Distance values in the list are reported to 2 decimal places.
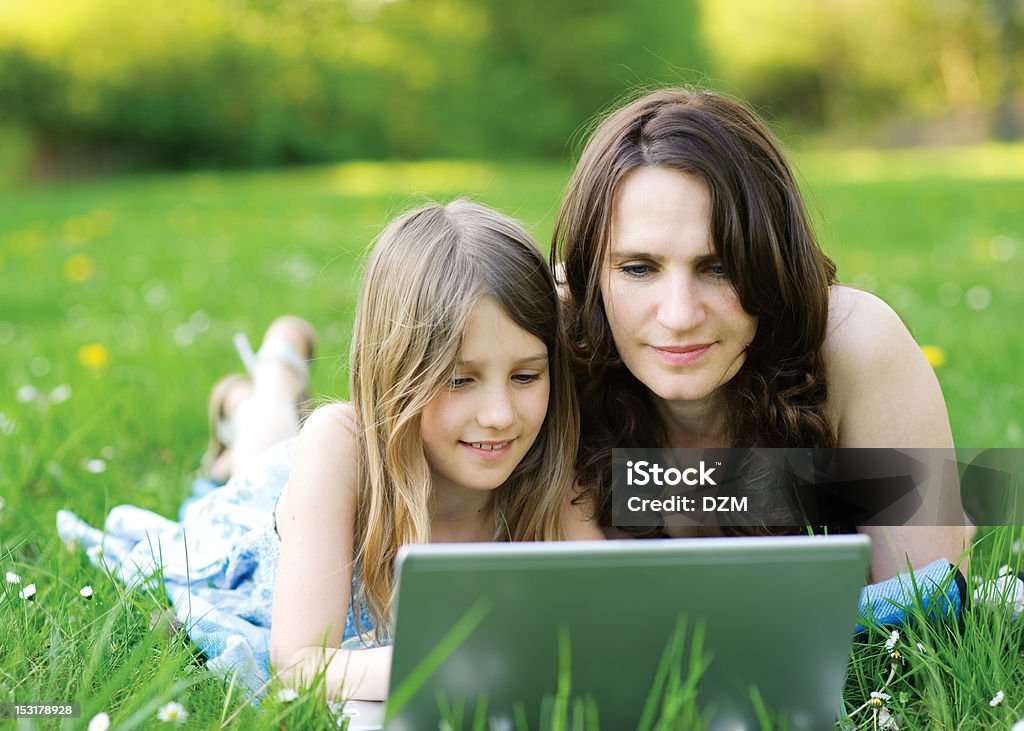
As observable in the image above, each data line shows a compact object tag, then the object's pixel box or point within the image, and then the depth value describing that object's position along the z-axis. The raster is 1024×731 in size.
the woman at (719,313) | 1.94
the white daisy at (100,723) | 1.67
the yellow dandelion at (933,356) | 2.50
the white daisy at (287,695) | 1.73
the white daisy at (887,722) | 1.79
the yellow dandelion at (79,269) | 3.96
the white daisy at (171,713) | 1.69
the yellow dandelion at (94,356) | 2.63
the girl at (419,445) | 1.89
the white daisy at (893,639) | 1.84
